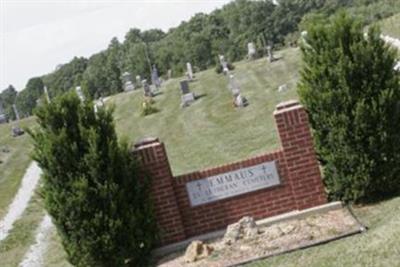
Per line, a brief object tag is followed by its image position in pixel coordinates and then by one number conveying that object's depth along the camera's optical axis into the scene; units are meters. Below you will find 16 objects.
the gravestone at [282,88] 26.23
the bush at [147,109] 30.12
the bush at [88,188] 9.77
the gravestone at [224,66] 34.53
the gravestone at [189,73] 35.97
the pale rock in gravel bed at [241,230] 10.00
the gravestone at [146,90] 34.01
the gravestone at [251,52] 39.28
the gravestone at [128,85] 40.33
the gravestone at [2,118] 44.34
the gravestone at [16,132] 35.01
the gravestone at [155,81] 36.75
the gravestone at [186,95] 29.37
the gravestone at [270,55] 34.37
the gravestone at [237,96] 25.65
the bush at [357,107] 10.23
